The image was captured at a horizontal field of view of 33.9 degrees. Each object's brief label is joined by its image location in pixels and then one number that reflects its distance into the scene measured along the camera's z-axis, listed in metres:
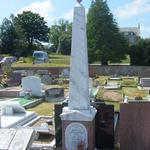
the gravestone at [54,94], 12.38
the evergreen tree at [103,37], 25.34
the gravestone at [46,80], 18.09
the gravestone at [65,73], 20.67
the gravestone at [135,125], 6.32
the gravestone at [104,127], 6.71
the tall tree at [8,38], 39.28
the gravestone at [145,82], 16.02
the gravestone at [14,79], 17.83
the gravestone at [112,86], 15.60
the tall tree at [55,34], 56.73
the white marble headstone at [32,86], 13.22
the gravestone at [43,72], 20.33
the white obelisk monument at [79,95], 5.85
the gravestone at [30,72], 21.48
